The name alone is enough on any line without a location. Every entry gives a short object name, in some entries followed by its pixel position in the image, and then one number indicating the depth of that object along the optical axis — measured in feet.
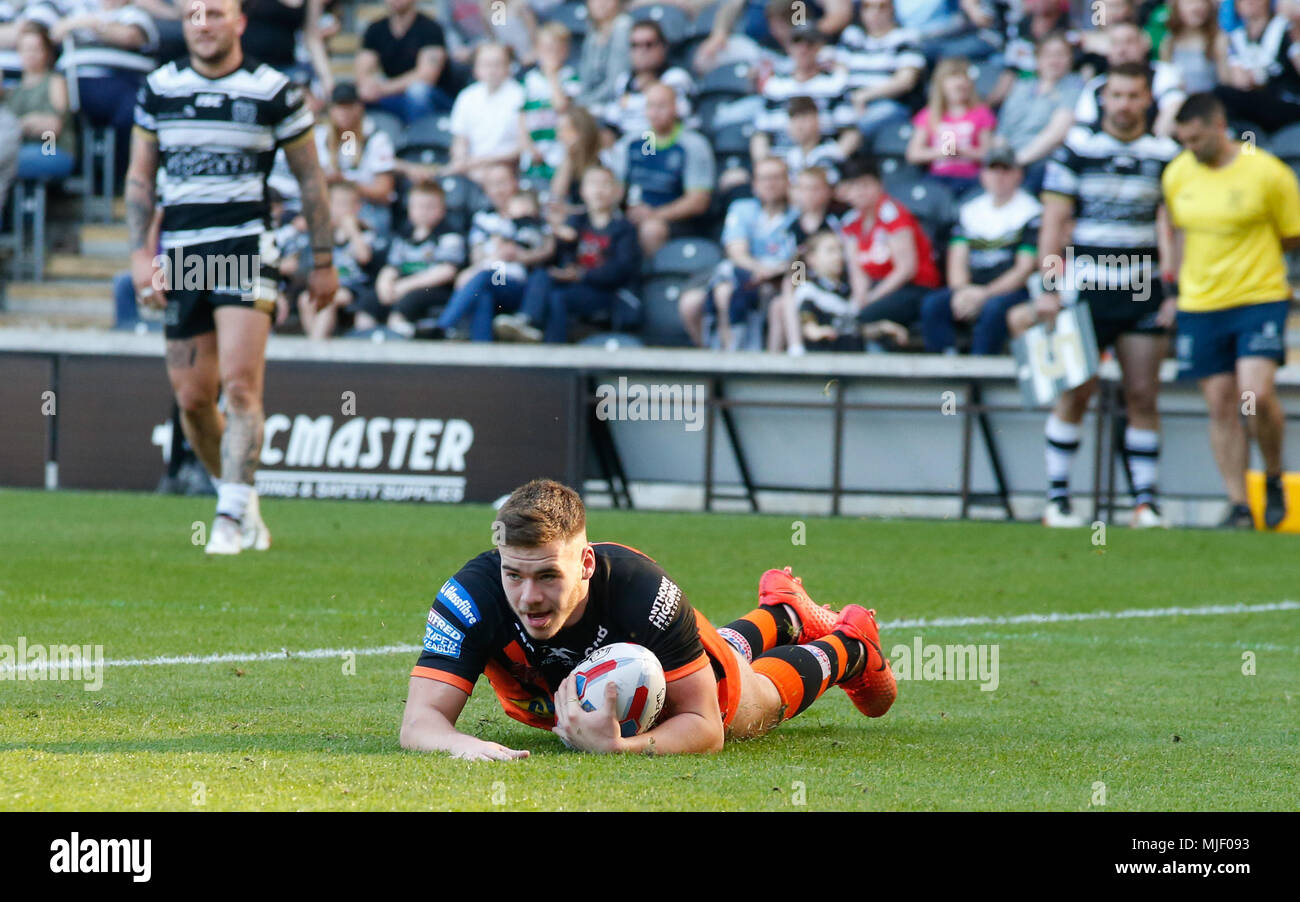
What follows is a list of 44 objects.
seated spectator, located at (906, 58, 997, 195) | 49.14
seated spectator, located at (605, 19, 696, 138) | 53.11
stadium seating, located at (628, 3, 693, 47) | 57.67
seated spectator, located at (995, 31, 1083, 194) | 48.42
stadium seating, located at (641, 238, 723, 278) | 50.29
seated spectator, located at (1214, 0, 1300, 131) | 47.55
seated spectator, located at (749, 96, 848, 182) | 49.52
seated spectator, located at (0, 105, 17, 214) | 56.18
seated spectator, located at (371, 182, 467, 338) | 51.11
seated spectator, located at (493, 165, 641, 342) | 48.91
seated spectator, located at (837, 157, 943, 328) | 46.52
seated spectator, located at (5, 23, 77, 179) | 57.62
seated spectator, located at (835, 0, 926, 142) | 51.67
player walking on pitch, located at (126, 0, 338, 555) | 30.22
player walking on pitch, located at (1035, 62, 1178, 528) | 40.22
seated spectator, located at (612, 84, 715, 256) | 51.01
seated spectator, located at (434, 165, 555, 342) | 49.24
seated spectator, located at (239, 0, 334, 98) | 58.59
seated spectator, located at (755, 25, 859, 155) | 51.57
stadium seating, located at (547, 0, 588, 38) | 60.44
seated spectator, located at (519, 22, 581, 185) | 53.83
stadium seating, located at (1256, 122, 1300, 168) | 47.24
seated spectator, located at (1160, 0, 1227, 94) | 48.08
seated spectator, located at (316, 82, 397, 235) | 54.75
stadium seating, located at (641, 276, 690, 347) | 50.34
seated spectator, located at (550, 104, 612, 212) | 50.88
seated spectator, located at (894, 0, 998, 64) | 52.95
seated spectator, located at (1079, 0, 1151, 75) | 49.60
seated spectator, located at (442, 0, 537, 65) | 60.85
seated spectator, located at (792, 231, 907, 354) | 46.52
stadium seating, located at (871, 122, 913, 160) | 50.98
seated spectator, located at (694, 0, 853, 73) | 54.24
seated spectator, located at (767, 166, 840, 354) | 47.14
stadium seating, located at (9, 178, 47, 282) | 57.93
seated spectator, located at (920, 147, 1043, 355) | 45.44
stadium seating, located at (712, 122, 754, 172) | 52.75
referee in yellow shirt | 38.78
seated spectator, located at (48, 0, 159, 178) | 59.11
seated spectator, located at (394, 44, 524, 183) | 54.44
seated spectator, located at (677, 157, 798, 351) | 47.96
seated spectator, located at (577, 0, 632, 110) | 56.08
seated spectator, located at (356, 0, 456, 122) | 58.95
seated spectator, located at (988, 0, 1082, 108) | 50.67
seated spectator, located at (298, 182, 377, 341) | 52.01
